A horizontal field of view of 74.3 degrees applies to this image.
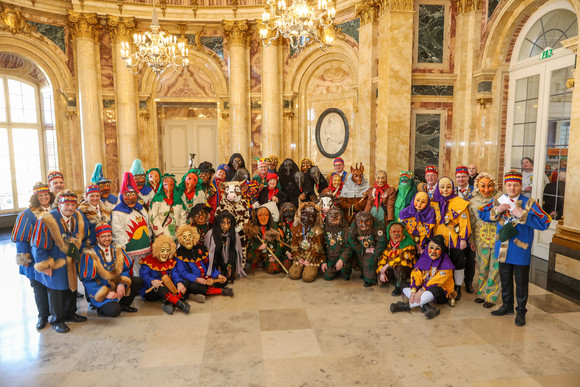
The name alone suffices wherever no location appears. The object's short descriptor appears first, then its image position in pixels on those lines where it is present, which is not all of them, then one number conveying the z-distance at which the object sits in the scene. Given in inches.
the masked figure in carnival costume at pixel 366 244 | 224.8
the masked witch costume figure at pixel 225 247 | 227.6
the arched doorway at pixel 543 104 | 257.4
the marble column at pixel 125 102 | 445.1
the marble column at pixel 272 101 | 457.7
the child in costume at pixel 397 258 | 212.7
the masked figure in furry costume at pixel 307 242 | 240.7
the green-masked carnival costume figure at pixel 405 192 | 240.5
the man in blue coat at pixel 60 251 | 168.1
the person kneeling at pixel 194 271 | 206.1
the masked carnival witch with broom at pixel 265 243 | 248.8
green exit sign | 266.2
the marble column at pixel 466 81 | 324.5
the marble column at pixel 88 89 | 428.5
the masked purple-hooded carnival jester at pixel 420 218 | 209.9
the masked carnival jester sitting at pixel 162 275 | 195.6
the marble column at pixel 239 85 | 459.2
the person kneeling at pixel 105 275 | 179.5
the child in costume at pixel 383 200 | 245.0
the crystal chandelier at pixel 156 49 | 349.7
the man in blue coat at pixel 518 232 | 173.5
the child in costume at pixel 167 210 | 229.3
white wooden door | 504.4
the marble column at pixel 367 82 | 367.9
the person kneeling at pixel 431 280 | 190.2
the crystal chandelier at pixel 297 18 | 261.8
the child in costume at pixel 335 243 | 235.6
